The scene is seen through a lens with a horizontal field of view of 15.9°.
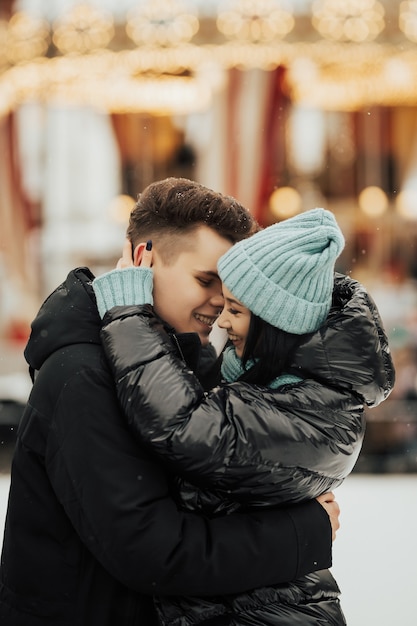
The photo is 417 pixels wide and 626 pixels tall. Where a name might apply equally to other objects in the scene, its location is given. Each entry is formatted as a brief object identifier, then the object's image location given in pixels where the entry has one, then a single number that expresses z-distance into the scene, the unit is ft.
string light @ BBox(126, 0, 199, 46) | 26.14
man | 8.36
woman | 8.34
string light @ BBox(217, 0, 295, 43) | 25.90
